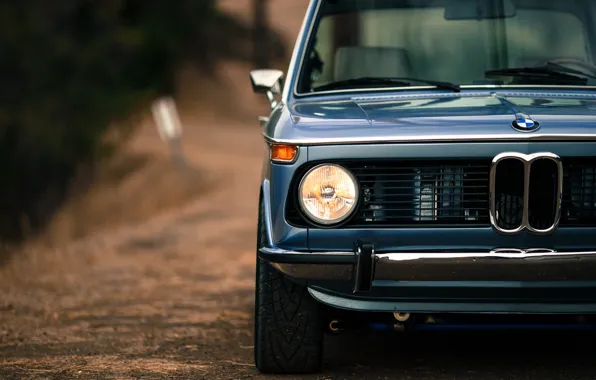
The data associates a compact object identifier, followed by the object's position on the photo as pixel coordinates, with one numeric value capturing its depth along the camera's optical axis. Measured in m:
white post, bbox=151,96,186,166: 34.24
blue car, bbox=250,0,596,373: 9.38
